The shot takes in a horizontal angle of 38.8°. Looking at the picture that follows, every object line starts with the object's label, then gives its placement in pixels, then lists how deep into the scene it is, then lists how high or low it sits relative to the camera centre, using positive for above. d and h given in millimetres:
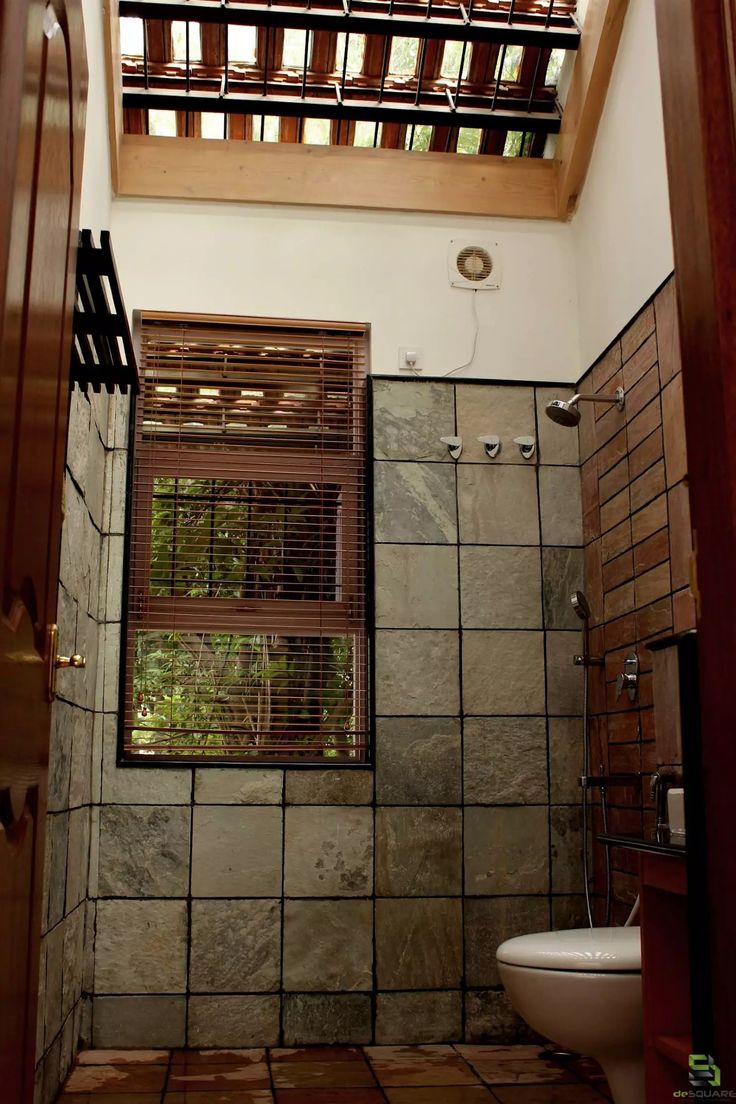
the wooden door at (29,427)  1082 +394
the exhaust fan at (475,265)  3738 +1771
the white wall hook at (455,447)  3551 +1074
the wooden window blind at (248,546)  3361 +725
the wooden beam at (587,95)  3279 +2202
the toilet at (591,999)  2203 -481
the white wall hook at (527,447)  3590 +1085
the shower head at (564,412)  3078 +1033
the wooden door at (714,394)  906 +330
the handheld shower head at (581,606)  3334 +509
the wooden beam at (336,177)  3646 +2059
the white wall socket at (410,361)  3631 +1388
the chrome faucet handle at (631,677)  3047 +262
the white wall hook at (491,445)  3541 +1081
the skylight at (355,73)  3424 +2358
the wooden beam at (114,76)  3057 +2102
